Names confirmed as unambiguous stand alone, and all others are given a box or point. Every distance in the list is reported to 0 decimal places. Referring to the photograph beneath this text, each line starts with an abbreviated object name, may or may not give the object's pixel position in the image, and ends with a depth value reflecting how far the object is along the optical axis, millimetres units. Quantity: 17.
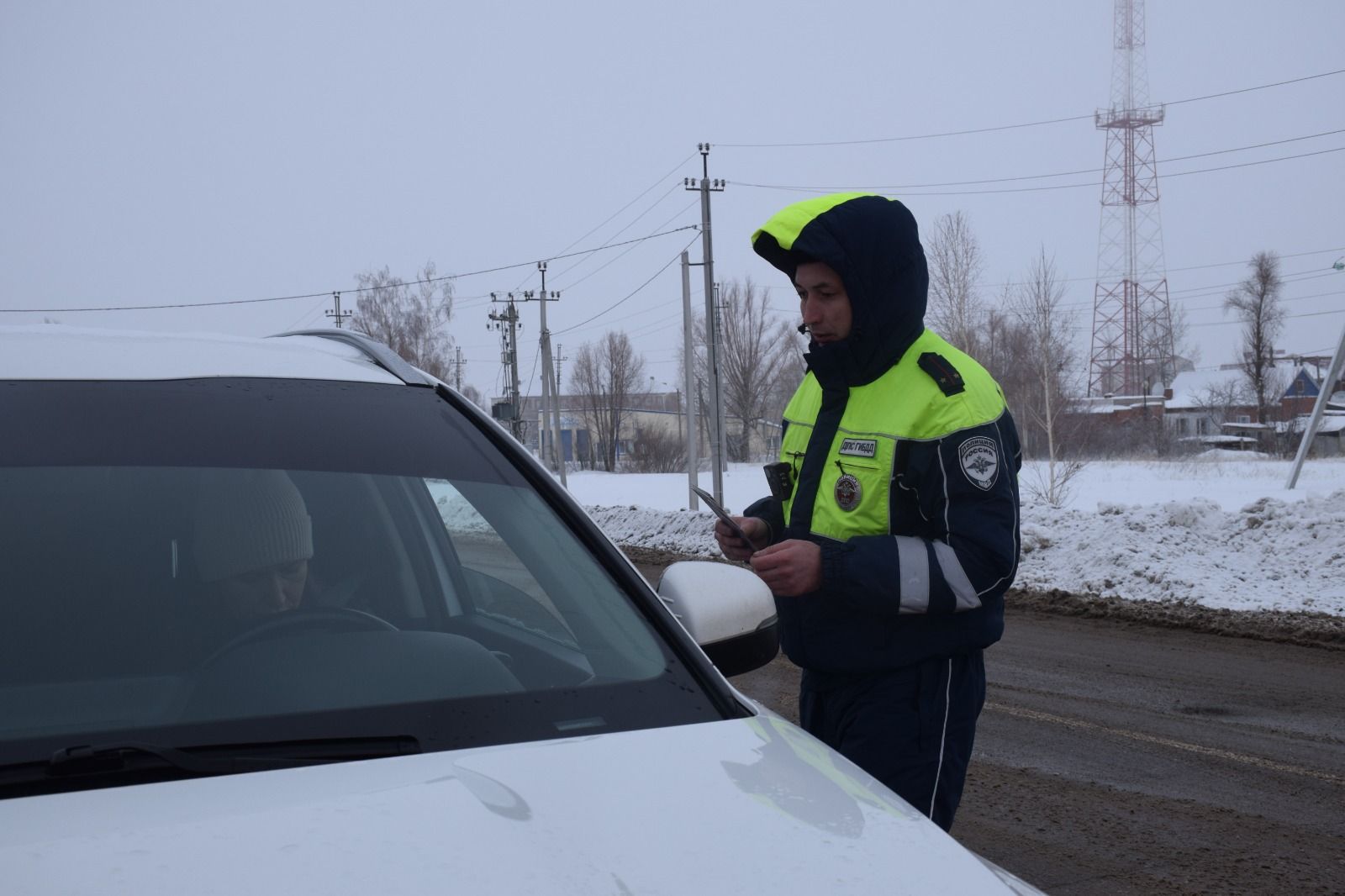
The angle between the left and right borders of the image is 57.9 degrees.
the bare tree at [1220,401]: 78500
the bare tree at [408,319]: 65125
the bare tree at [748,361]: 65438
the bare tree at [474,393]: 73625
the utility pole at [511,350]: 53812
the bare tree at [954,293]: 32344
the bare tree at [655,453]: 70438
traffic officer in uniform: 2520
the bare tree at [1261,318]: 60750
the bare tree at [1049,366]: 23656
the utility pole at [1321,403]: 20188
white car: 1403
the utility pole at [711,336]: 30359
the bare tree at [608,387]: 82000
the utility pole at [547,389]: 48500
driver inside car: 1938
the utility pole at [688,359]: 31428
